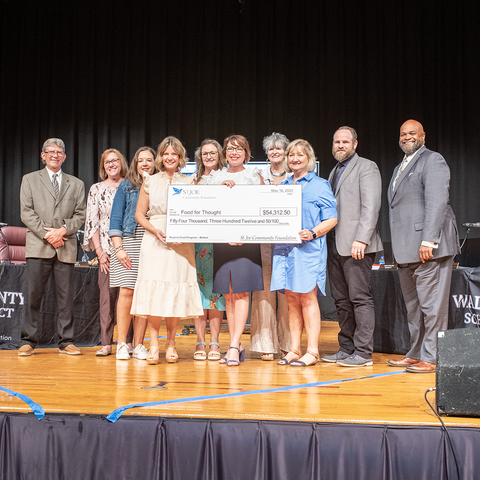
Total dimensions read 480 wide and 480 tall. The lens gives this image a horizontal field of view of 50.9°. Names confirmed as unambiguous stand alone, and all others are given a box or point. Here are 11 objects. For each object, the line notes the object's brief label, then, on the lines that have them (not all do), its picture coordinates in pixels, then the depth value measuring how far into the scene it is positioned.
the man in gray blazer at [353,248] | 3.37
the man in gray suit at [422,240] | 3.17
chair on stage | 7.01
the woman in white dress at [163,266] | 3.29
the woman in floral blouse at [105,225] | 3.92
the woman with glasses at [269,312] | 3.56
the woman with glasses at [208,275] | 3.53
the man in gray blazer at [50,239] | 3.82
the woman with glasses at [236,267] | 3.33
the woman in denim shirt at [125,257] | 3.57
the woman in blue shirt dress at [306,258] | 3.24
